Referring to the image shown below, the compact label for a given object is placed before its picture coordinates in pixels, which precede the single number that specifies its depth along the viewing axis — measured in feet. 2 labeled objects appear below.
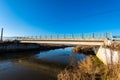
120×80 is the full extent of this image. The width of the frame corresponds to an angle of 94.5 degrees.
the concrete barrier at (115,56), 15.90
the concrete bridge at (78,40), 33.07
